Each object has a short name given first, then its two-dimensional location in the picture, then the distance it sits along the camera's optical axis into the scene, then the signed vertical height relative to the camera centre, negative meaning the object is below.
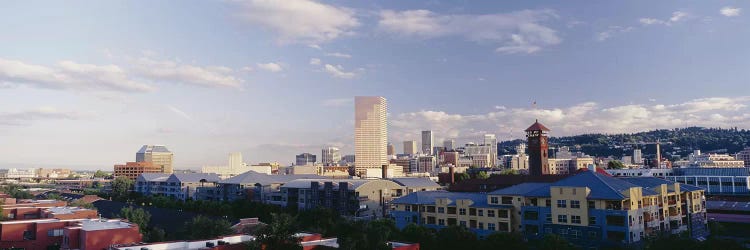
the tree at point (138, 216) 77.13 -7.95
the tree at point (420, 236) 61.84 -9.01
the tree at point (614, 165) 193.09 -2.43
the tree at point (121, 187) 155.57 -6.84
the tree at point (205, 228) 63.22 -7.90
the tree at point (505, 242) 56.88 -8.86
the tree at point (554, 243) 55.03 -8.84
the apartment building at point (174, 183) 153.77 -5.90
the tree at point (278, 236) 41.97 -5.85
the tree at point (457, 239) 58.91 -8.87
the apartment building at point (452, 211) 77.25 -7.92
